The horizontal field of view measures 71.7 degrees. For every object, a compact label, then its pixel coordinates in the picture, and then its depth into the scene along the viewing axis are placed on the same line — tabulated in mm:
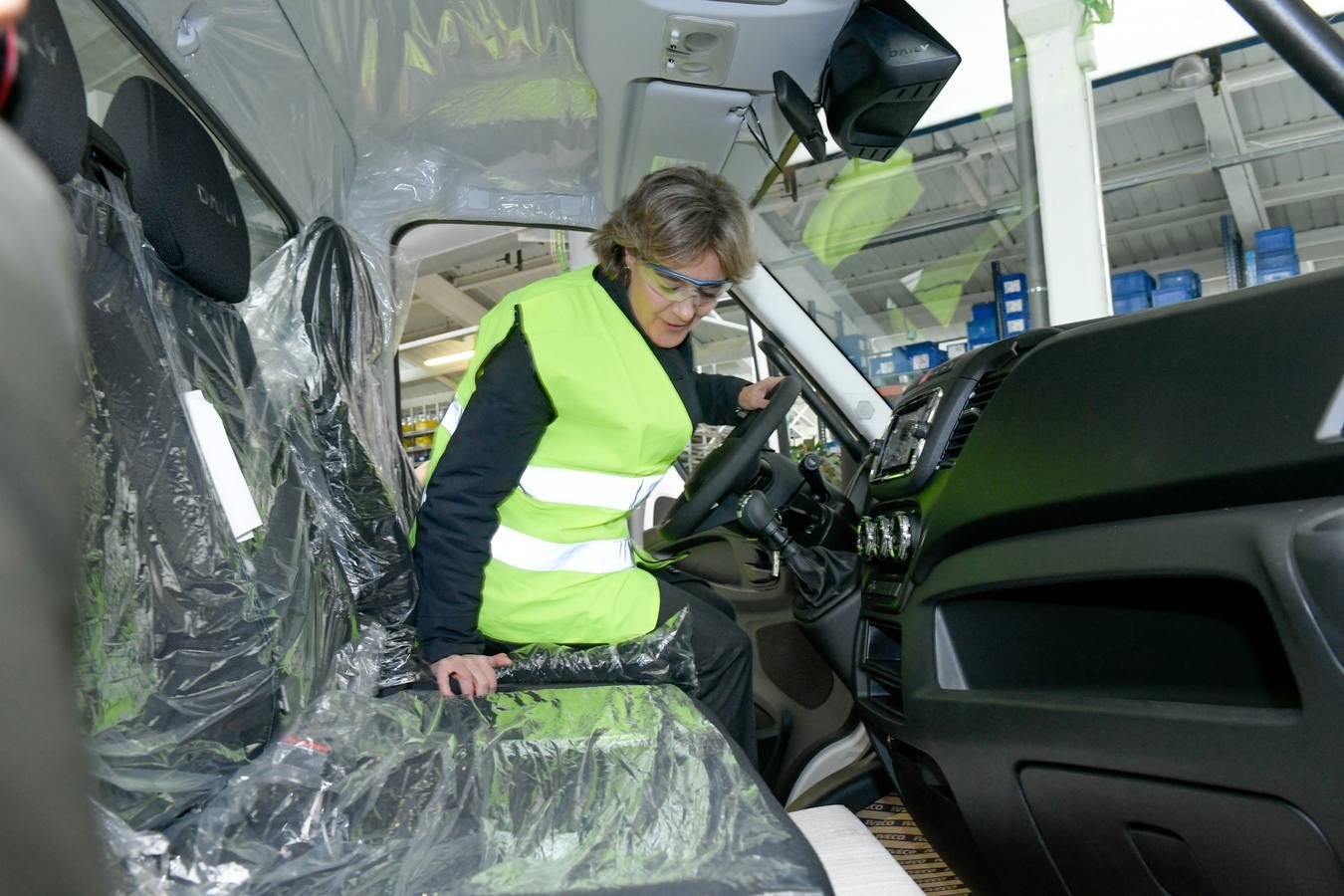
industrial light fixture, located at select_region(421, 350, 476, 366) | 11304
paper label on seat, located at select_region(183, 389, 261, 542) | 979
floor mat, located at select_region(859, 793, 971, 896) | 1226
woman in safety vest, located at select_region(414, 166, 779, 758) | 1355
